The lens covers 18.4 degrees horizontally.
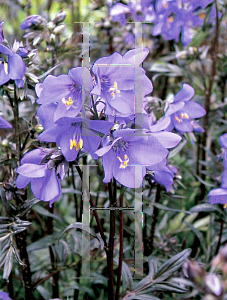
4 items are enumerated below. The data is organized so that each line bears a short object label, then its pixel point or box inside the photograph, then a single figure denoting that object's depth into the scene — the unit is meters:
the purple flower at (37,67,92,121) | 0.24
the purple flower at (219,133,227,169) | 0.30
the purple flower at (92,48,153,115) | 0.25
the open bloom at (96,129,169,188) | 0.24
